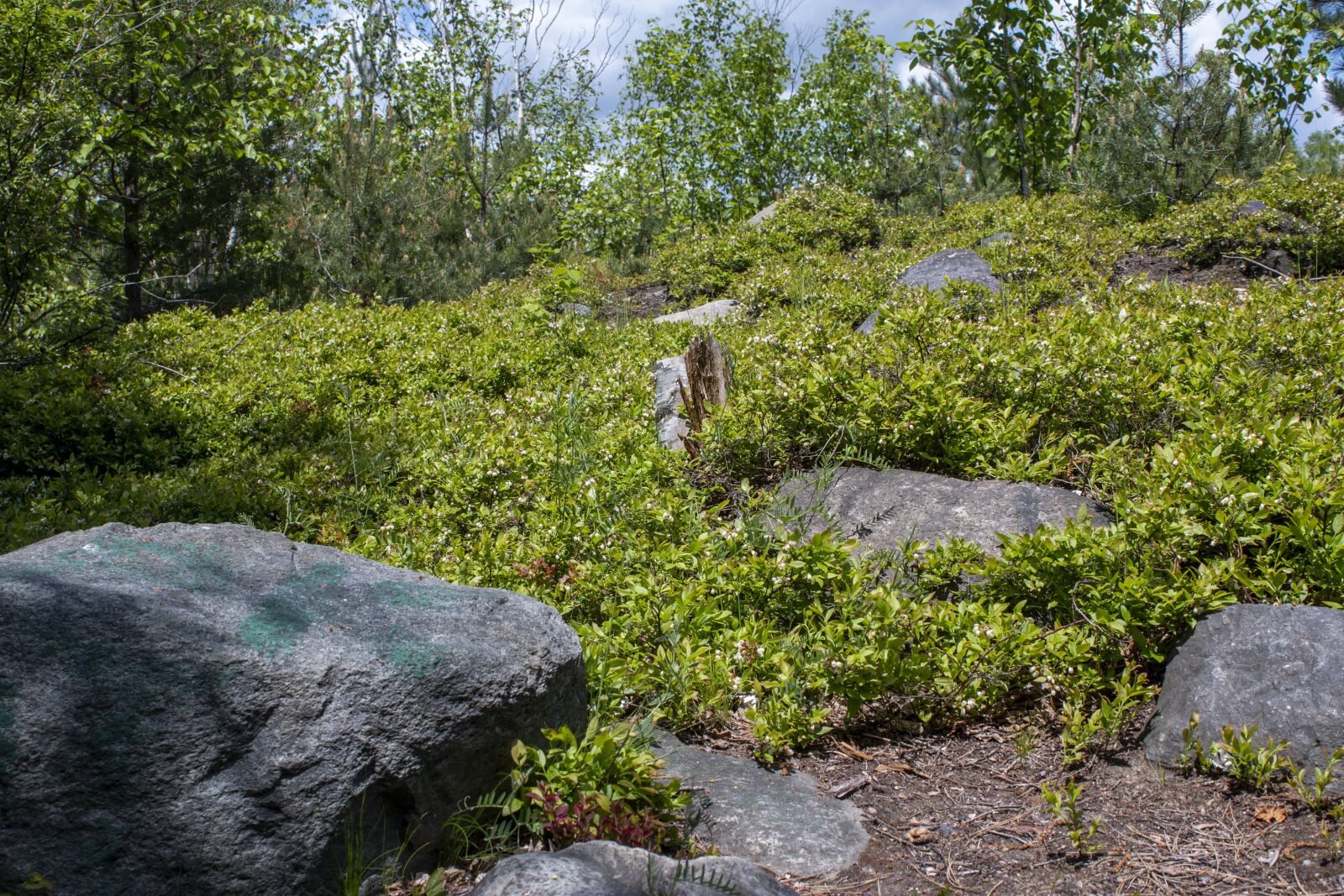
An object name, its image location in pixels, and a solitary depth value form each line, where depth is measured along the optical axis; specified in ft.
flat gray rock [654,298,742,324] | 30.21
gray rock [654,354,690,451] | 18.67
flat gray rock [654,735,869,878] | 8.71
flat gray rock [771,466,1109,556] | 13.29
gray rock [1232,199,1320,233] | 27.50
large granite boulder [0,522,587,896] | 6.54
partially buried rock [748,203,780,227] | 44.88
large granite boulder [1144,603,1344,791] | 8.98
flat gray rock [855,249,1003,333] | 25.71
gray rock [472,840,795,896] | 6.48
